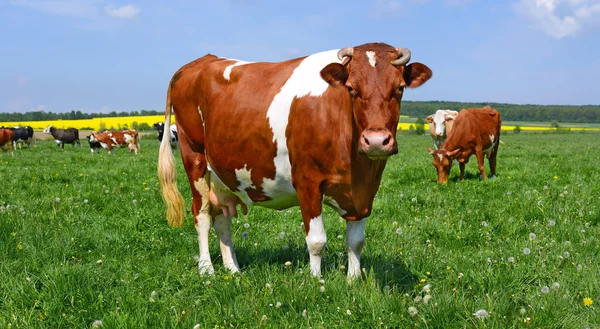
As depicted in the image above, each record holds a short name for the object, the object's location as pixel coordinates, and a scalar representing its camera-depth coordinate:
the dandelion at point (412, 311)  3.51
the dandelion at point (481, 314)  3.38
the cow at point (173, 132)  26.48
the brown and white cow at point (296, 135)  3.71
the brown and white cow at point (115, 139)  31.56
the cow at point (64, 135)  38.56
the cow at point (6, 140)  27.59
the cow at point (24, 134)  36.22
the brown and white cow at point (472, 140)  13.23
